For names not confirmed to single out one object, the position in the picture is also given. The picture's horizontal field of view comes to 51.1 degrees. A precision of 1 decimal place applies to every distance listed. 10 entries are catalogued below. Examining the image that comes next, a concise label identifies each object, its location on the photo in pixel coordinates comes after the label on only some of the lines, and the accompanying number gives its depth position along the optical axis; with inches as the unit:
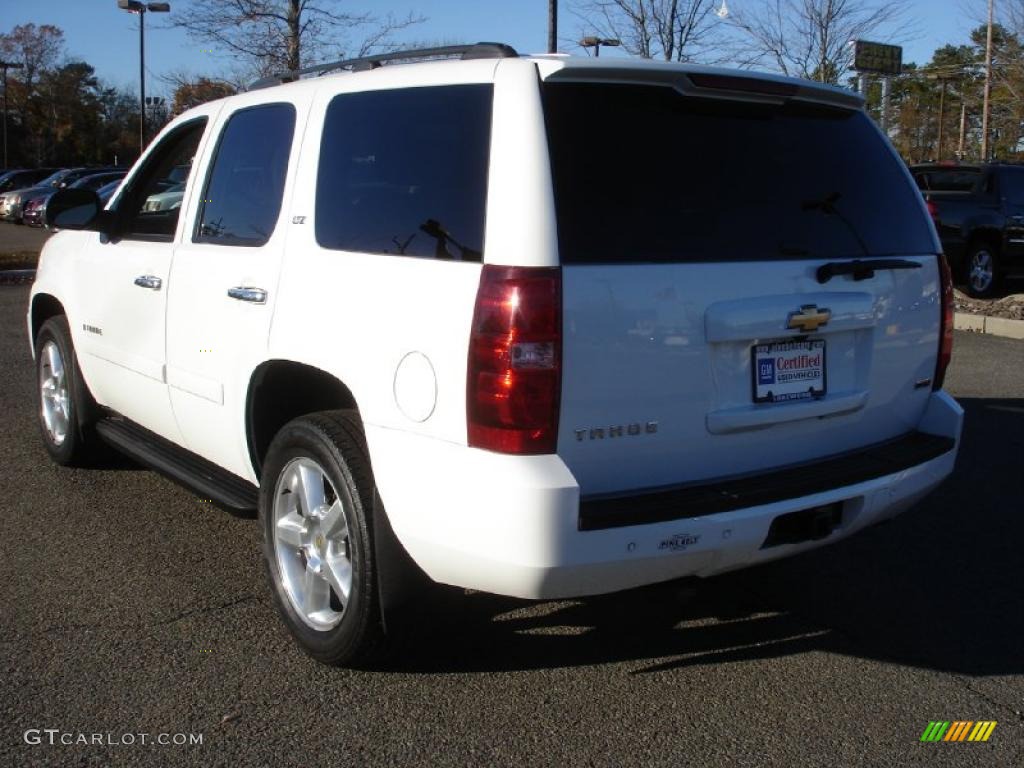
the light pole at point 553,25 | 653.3
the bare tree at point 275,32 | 724.7
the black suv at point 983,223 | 568.7
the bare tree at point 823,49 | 756.6
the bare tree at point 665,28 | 681.6
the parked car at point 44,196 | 1094.4
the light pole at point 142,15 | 1179.9
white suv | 117.0
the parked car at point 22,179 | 1441.9
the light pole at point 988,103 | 1223.8
